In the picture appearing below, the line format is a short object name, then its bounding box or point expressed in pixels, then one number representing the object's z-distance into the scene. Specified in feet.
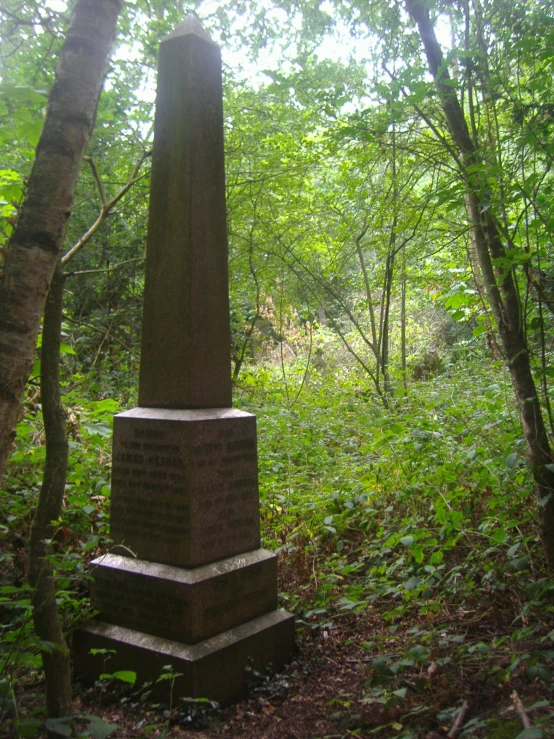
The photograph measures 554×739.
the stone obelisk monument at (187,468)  9.89
